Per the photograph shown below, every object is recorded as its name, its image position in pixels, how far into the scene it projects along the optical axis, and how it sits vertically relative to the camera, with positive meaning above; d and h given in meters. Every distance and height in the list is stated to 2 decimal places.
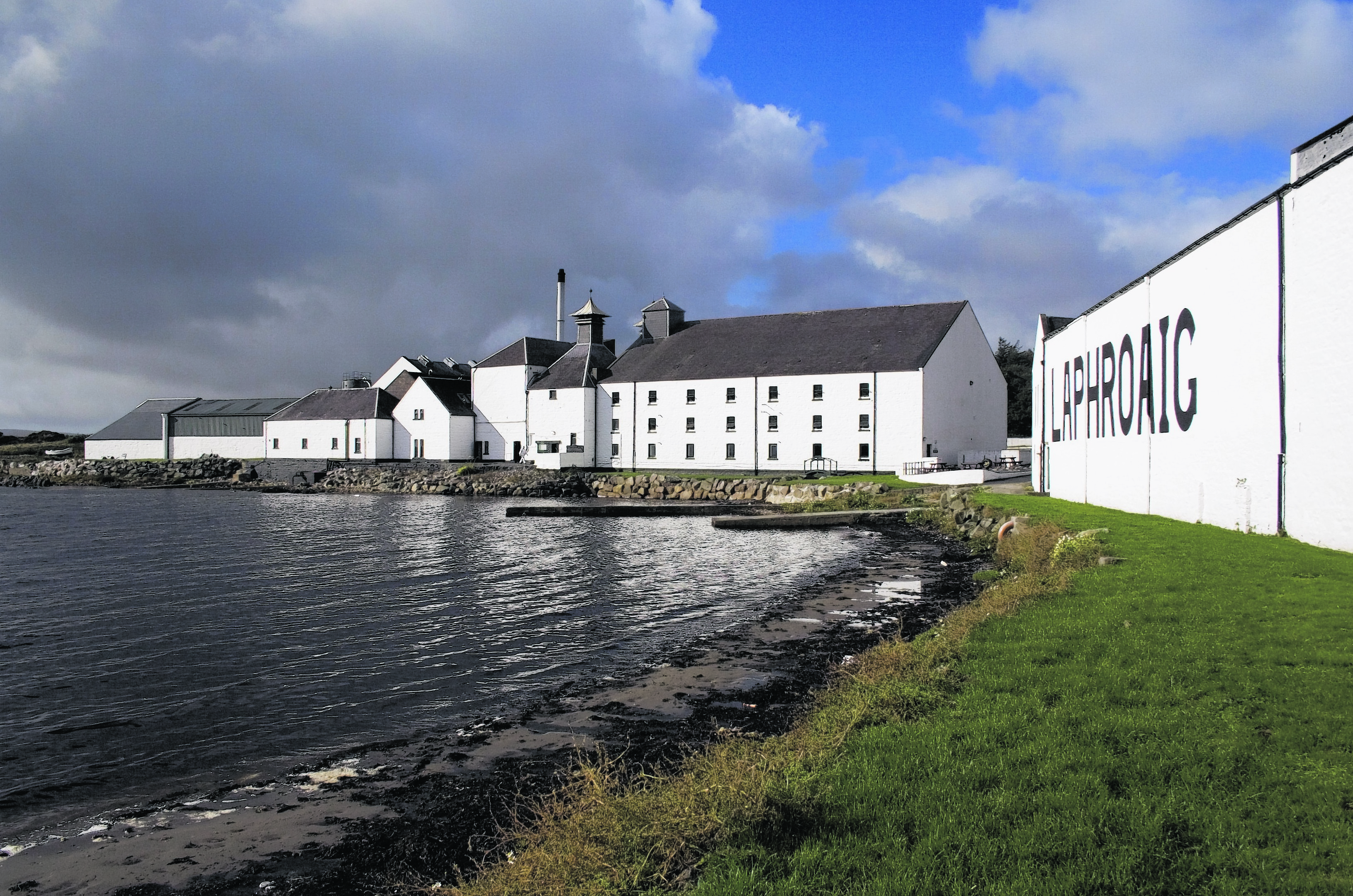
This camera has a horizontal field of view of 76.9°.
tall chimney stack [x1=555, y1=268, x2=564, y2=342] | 83.06 +13.64
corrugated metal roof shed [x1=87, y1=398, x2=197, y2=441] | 91.44 +3.56
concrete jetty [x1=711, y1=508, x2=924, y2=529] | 34.53 -2.56
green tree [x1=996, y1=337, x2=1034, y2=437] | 88.88 +6.21
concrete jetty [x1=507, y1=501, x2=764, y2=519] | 42.94 -2.75
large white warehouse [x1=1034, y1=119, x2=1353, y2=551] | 13.96 +1.79
